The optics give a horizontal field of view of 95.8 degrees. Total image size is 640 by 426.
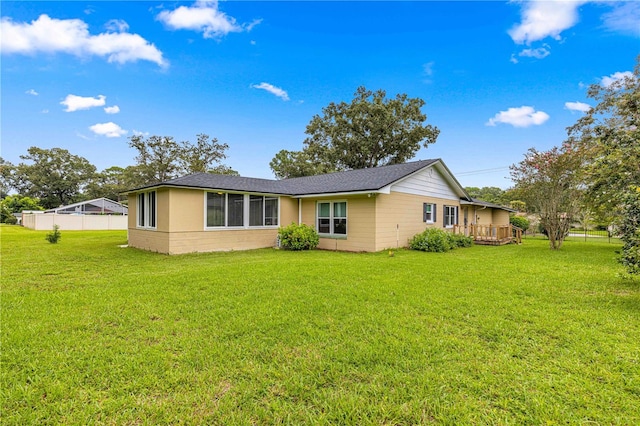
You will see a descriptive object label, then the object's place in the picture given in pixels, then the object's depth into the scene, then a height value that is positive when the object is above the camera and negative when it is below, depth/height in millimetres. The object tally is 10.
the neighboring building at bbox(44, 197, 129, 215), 29281 +1023
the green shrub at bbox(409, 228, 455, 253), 12008 -1070
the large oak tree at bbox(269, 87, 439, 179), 28094 +8512
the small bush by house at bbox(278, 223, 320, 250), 12023 -858
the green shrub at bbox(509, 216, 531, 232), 25172 -530
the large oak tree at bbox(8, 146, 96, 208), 42938 +6407
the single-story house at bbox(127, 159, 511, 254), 10906 +326
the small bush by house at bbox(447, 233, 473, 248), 13508 -1161
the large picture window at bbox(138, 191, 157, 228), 11773 +340
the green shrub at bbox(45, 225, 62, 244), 14251 -951
